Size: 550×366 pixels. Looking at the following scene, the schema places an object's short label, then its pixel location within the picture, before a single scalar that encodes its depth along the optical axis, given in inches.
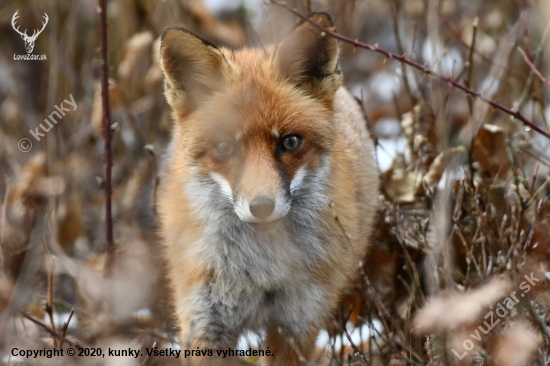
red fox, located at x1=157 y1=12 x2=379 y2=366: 301.1
